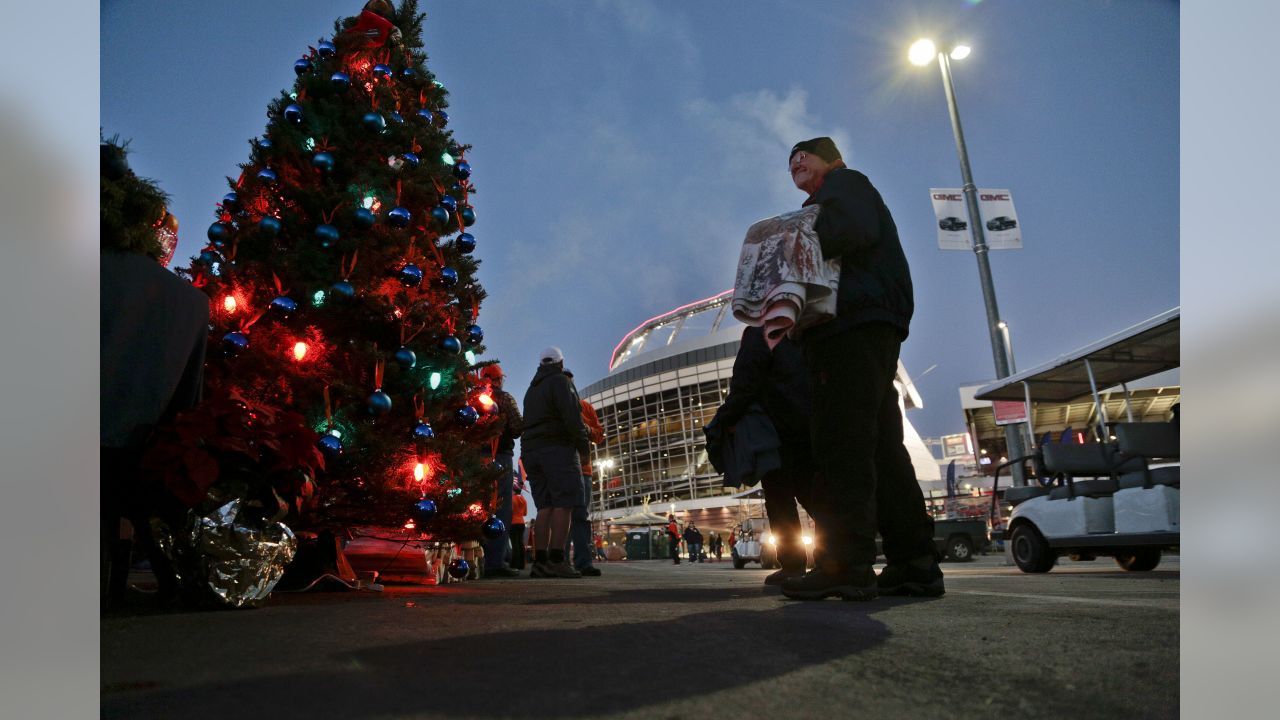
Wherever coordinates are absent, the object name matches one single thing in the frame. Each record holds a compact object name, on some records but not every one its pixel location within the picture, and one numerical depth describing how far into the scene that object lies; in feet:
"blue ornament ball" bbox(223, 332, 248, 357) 11.42
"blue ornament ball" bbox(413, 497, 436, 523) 11.92
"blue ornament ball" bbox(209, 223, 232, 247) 12.79
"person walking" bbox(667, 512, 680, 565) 70.51
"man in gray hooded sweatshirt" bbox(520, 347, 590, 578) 19.26
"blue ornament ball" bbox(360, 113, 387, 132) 14.16
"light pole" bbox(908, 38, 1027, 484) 33.81
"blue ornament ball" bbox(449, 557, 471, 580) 15.49
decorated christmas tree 11.87
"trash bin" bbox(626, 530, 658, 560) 92.84
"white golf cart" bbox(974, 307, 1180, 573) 16.07
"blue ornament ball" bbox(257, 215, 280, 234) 12.60
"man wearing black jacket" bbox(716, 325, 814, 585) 13.25
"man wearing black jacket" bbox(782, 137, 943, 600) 7.89
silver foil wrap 7.22
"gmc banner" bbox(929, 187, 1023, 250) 35.01
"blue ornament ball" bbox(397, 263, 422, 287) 13.62
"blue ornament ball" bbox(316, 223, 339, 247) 12.87
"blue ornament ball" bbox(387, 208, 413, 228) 13.68
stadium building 179.52
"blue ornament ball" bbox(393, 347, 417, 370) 12.94
